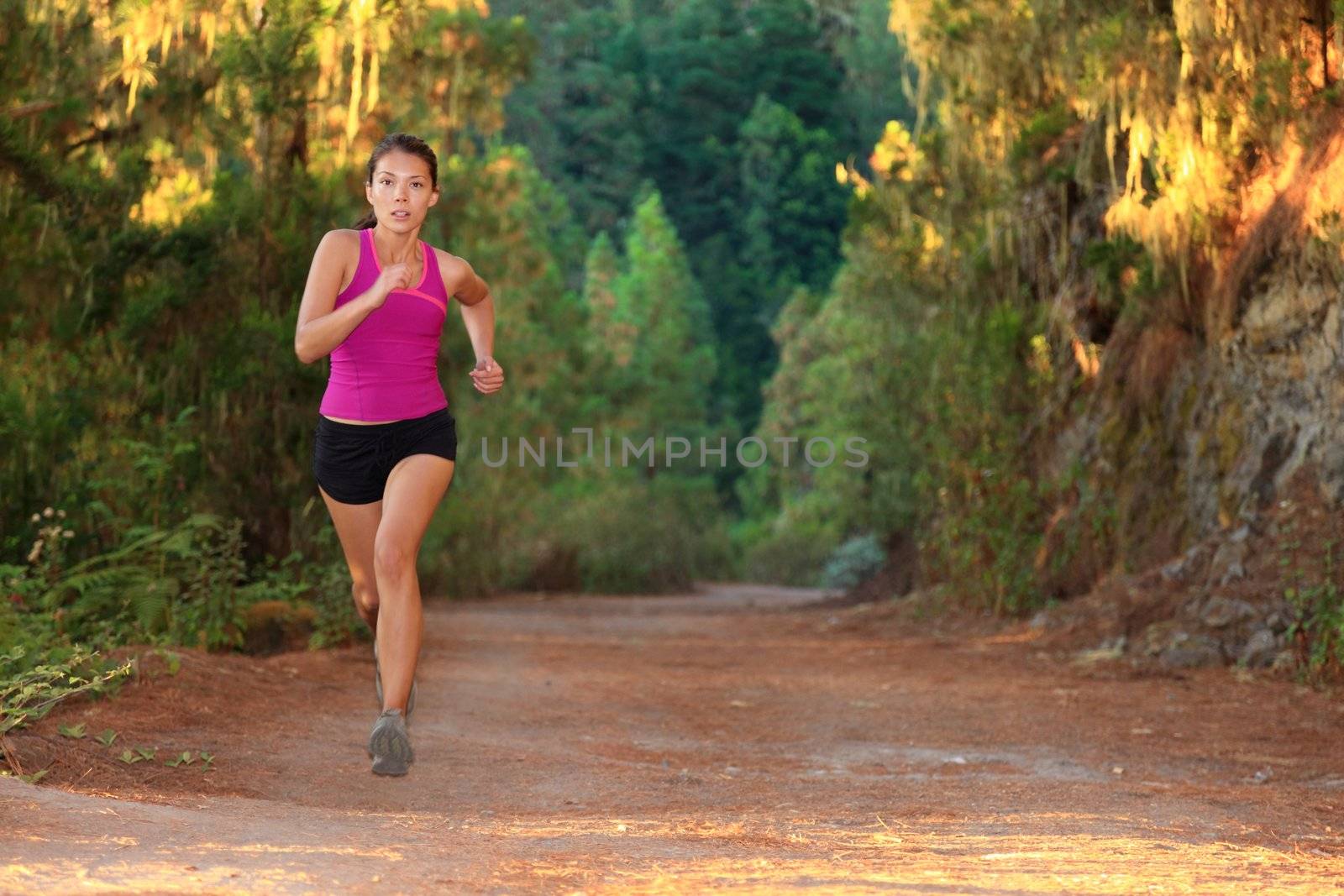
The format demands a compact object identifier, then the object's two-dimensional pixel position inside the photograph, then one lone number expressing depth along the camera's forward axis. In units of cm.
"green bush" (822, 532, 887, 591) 2584
